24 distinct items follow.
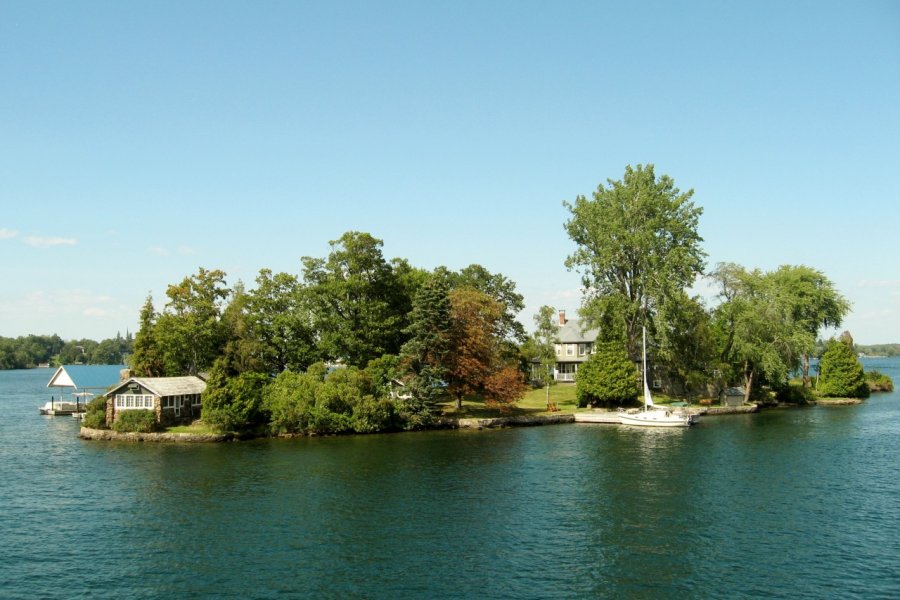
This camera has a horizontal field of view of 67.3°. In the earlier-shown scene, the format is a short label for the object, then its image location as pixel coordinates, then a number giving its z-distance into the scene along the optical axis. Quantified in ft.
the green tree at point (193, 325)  250.98
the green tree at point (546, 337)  356.79
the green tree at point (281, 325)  258.57
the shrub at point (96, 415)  218.79
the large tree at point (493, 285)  346.33
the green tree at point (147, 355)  269.03
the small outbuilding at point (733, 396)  289.53
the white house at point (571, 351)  372.17
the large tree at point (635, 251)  265.54
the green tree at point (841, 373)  319.06
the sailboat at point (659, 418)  229.86
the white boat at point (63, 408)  303.68
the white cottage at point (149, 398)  216.74
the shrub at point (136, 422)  210.18
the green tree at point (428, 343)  225.56
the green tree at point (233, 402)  205.36
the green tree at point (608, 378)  257.75
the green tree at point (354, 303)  260.42
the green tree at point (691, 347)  281.54
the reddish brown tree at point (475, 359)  238.27
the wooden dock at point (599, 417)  242.99
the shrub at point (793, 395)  309.22
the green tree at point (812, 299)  329.93
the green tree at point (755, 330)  280.51
